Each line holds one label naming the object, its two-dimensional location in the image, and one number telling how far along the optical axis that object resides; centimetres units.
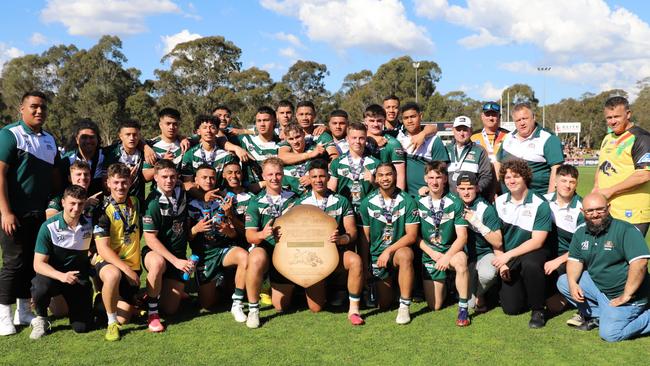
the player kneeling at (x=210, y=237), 537
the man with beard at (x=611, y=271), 429
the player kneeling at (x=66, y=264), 468
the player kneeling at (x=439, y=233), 514
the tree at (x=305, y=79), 5438
